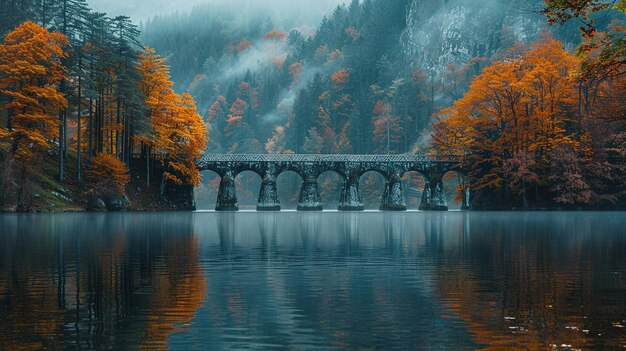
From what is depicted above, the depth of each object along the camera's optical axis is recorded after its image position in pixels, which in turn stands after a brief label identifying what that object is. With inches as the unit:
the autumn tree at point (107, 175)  3041.3
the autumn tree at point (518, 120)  3420.3
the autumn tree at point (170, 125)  3483.0
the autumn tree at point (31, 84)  2768.2
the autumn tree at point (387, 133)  5698.8
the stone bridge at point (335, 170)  4116.6
